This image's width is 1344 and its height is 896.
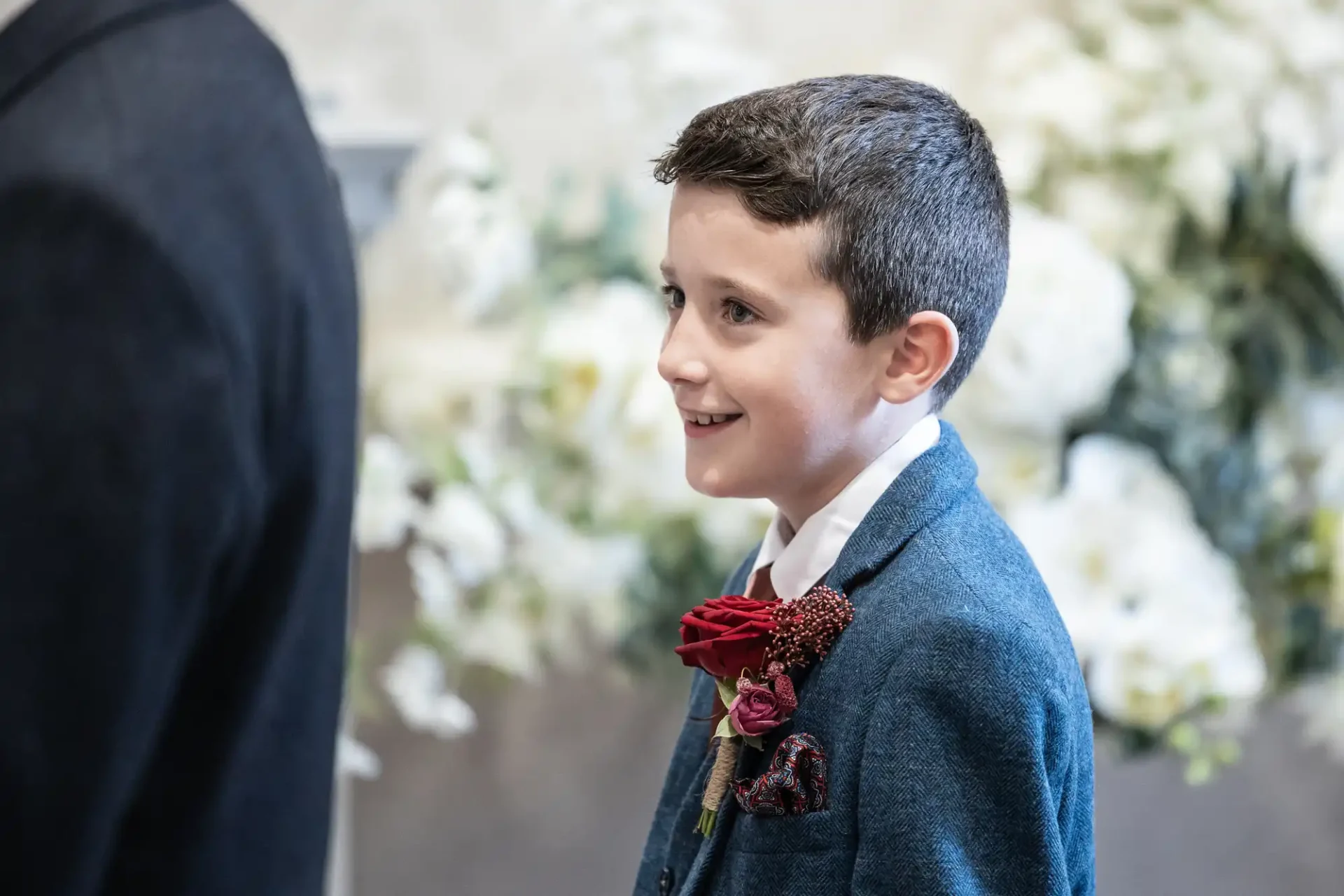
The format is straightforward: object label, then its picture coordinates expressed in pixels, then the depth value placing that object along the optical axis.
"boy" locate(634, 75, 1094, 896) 2.08
